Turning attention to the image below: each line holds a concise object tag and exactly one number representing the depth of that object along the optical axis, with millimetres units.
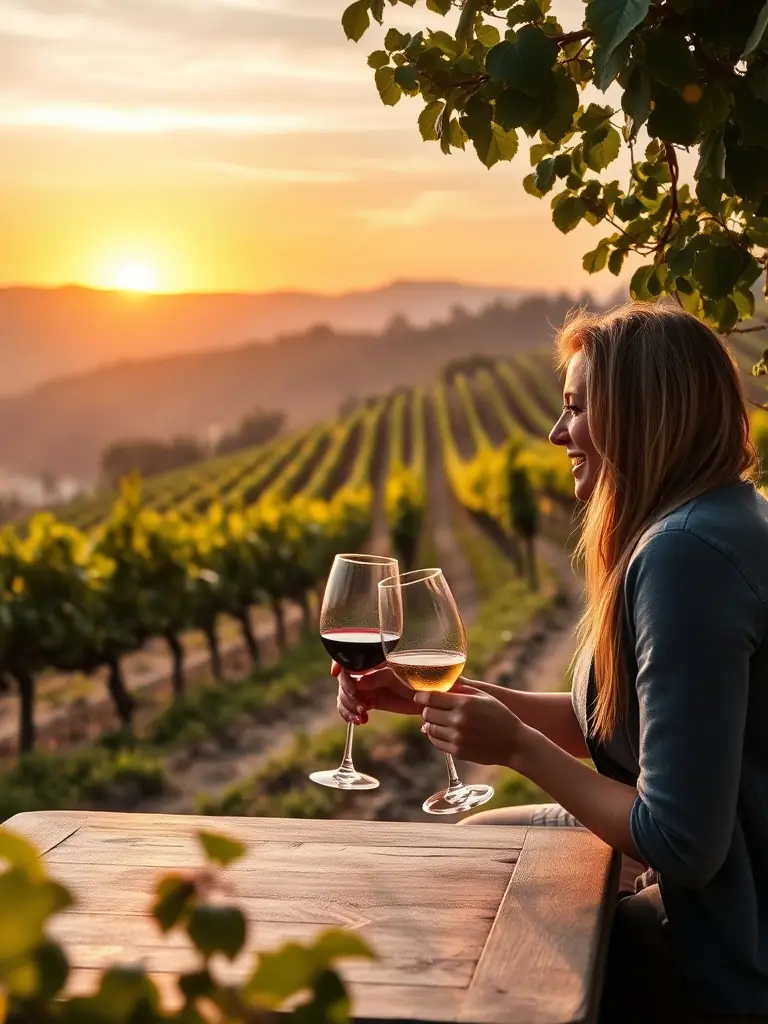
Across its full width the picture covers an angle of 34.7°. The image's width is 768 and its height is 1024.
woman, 1541
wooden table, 1253
